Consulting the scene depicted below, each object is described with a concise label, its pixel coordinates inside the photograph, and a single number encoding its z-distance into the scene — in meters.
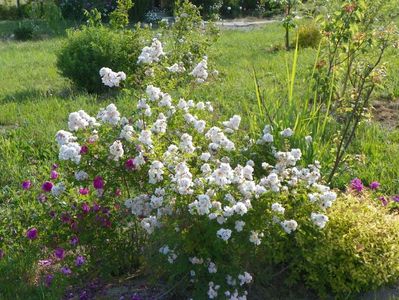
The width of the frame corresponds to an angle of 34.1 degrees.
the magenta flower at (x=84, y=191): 3.73
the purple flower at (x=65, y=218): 3.67
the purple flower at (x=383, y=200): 4.26
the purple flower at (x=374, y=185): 4.31
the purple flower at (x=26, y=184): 4.10
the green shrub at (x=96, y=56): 8.09
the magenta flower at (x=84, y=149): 3.38
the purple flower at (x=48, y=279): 3.73
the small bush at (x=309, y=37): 10.58
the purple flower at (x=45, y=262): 4.04
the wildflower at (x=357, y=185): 4.22
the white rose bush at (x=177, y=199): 3.12
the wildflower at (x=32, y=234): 3.88
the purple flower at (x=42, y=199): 4.07
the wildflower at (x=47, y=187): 3.68
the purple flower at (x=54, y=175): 3.95
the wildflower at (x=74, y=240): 3.65
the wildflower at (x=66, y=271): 3.69
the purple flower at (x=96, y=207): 3.63
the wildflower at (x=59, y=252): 3.68
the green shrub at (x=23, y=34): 14.02
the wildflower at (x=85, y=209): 3.63
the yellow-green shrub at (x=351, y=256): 3.46
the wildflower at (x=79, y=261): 3.68
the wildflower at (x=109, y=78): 3.52
